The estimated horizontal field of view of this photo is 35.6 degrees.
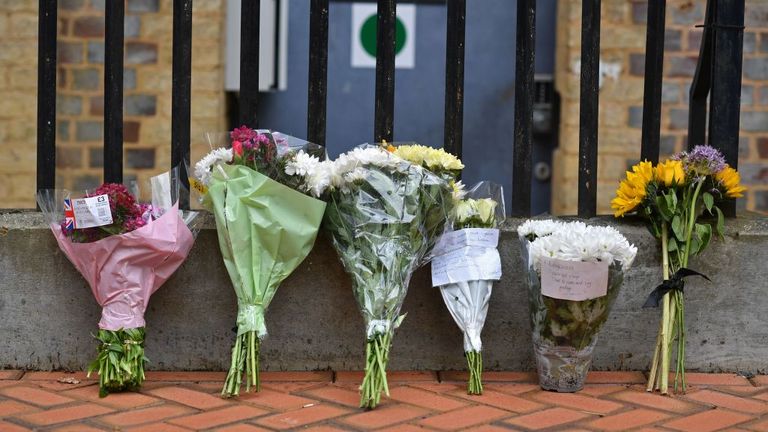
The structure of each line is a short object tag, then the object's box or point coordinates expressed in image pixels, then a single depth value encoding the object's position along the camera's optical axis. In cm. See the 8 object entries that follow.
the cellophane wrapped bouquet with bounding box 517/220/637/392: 361
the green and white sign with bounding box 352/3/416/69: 675
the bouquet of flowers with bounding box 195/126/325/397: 369
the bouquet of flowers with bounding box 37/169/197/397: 365
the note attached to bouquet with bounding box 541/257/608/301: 361
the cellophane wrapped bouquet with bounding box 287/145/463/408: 366
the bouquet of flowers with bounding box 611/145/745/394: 383
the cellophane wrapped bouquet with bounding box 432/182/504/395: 380
